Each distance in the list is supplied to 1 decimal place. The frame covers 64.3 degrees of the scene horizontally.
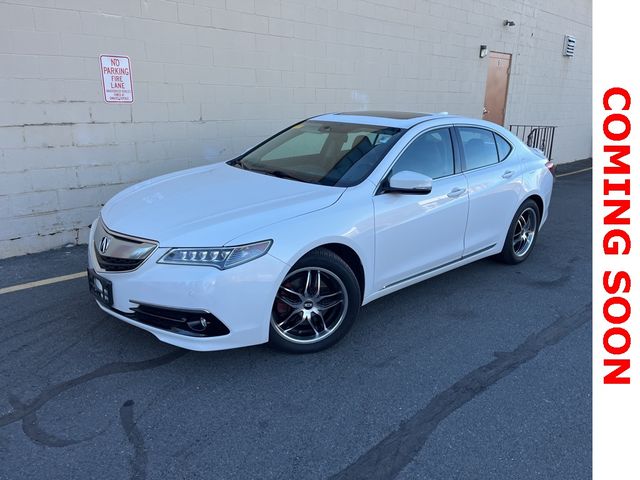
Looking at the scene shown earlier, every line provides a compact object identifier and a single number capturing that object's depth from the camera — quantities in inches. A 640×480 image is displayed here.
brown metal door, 460.4
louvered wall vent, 550.3
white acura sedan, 119.0
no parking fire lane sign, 220.7
